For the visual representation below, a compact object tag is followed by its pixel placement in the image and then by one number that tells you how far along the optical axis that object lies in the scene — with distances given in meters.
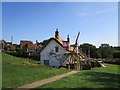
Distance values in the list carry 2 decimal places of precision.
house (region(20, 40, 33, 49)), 60.08
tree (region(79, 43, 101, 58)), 40.60
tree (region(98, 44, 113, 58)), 41.59
